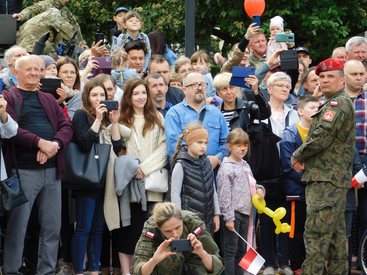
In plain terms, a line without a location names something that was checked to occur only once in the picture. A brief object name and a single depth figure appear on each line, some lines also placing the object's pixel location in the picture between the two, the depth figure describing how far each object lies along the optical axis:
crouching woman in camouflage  9.62
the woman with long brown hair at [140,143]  12.12
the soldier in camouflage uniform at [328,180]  11.72
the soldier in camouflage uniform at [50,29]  15.90
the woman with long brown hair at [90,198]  11.91
